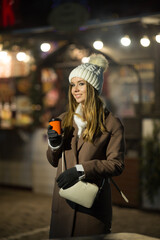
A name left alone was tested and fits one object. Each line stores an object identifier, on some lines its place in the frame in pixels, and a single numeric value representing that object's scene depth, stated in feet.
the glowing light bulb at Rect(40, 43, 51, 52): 24.24
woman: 9.25
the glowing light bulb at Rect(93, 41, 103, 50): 24.50
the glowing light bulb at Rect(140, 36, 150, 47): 22.53
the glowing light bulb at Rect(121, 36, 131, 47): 23.13
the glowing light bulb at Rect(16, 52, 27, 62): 28.30
